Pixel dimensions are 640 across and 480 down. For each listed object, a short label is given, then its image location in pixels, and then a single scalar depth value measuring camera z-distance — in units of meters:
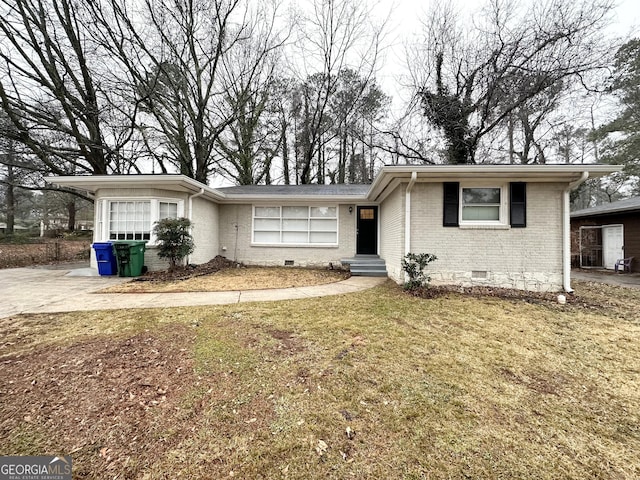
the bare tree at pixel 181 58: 10.52
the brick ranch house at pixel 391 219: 6.14
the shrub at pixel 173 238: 7.13
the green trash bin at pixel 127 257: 7.23
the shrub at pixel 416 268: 5.77
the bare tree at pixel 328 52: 13.87
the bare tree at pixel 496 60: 10.04
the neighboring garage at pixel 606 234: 9.78
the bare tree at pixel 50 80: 9.30
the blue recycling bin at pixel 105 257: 7.32
